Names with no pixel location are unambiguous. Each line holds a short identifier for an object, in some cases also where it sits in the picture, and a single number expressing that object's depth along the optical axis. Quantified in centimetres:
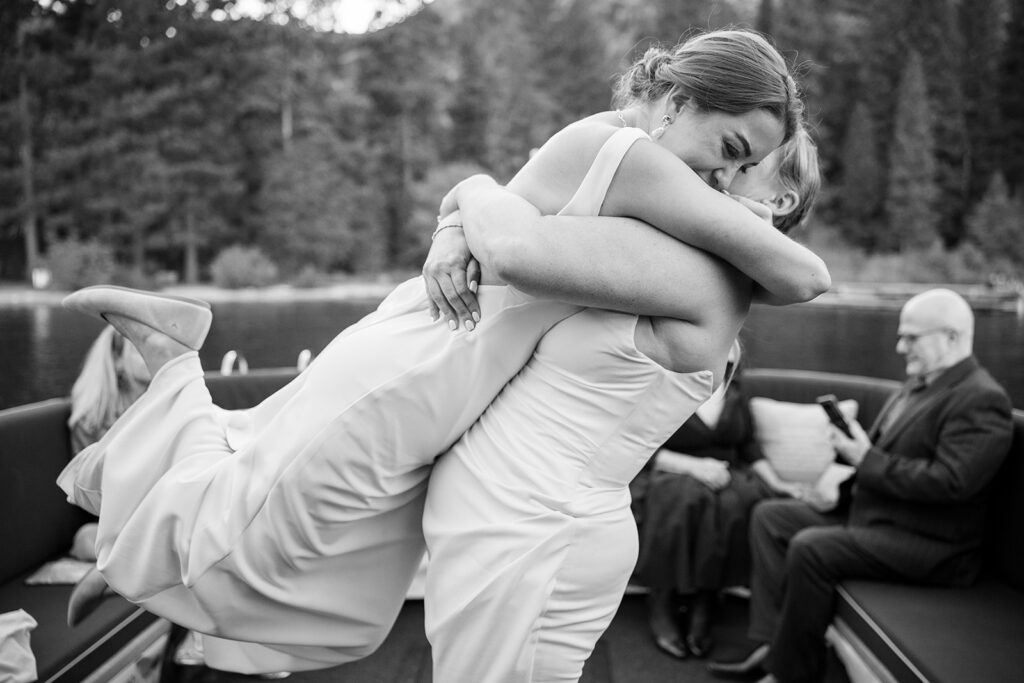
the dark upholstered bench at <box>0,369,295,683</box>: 173
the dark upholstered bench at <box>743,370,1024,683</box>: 174
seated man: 218
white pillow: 333
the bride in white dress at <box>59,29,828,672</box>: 84
